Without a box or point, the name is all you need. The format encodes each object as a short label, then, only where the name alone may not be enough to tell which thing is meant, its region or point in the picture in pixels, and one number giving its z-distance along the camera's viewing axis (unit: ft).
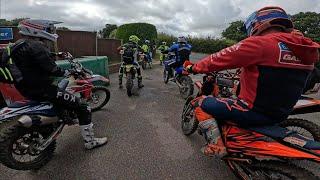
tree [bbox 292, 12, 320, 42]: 83.06
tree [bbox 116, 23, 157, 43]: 49.84
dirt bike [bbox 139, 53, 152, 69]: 30.96
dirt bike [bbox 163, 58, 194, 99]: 16.47
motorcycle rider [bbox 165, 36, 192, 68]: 17.50
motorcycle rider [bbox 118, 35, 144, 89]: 18.55
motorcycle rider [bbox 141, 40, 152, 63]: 32.80
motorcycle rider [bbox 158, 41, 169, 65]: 33.63
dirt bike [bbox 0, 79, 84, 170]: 7.16
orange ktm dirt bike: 5.23
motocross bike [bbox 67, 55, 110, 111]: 11.17
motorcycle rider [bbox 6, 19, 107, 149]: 7.45
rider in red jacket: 5.33
